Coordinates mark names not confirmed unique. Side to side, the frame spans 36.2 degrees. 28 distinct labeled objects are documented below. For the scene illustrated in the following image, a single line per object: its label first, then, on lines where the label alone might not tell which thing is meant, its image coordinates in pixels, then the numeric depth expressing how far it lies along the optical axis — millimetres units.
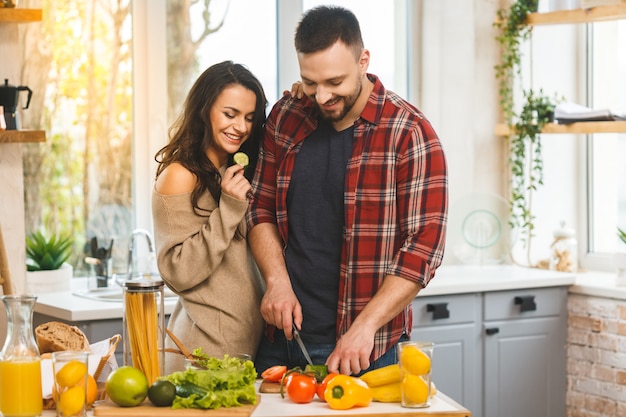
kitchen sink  3892
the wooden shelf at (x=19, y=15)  3590
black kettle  3586
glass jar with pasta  2273
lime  2107
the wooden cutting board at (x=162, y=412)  2082
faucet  4199
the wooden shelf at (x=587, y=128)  4504
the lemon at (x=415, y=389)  2121
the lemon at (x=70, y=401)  2029
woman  2654
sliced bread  2334
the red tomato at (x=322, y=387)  2187
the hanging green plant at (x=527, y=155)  4832
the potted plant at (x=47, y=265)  4039
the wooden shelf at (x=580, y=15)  4484
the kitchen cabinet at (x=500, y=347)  4207
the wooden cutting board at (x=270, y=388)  2279
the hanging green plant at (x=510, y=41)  4887
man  2578
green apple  2100
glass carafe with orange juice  2035
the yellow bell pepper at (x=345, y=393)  2123
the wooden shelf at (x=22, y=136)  3566
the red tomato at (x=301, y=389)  2170
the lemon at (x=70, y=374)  2012
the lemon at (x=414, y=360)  2109
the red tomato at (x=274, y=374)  2314
